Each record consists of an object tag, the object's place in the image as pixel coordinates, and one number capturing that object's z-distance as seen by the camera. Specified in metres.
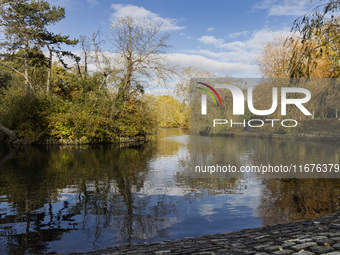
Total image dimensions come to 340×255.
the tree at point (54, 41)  26.55
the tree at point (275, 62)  29.11
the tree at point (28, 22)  18.11
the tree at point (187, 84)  41.44
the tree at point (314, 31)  8.39
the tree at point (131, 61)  26.95
